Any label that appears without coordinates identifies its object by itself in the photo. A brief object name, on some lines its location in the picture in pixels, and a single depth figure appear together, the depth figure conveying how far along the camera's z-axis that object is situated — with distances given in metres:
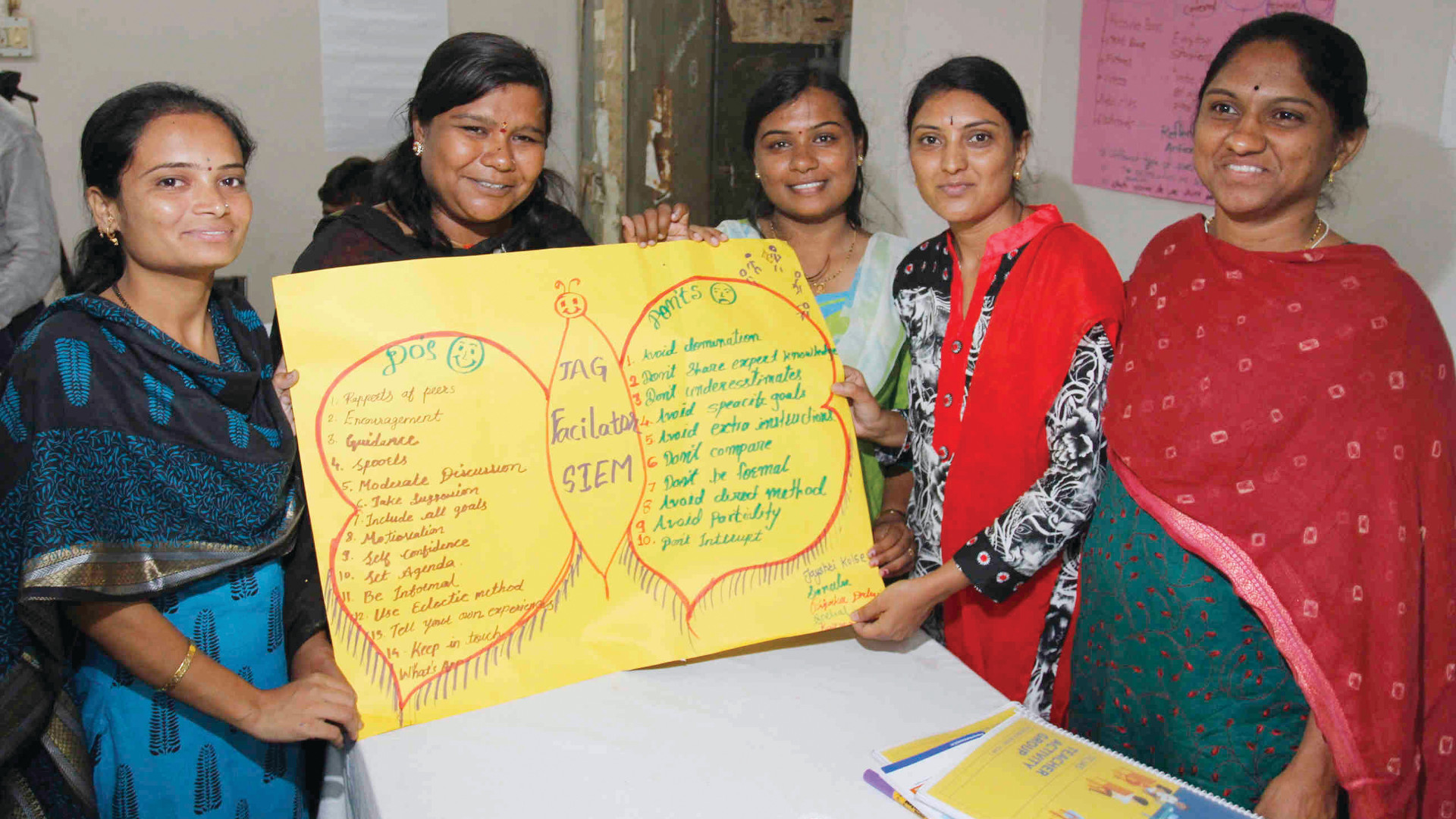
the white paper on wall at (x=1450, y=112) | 1.82
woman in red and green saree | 1.24
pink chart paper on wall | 2.39
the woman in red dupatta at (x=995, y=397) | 1.46
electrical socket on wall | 3.77
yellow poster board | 1.23
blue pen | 1.16
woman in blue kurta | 1.17
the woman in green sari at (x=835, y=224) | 1.81
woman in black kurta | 1.60
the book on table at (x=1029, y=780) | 1.09
